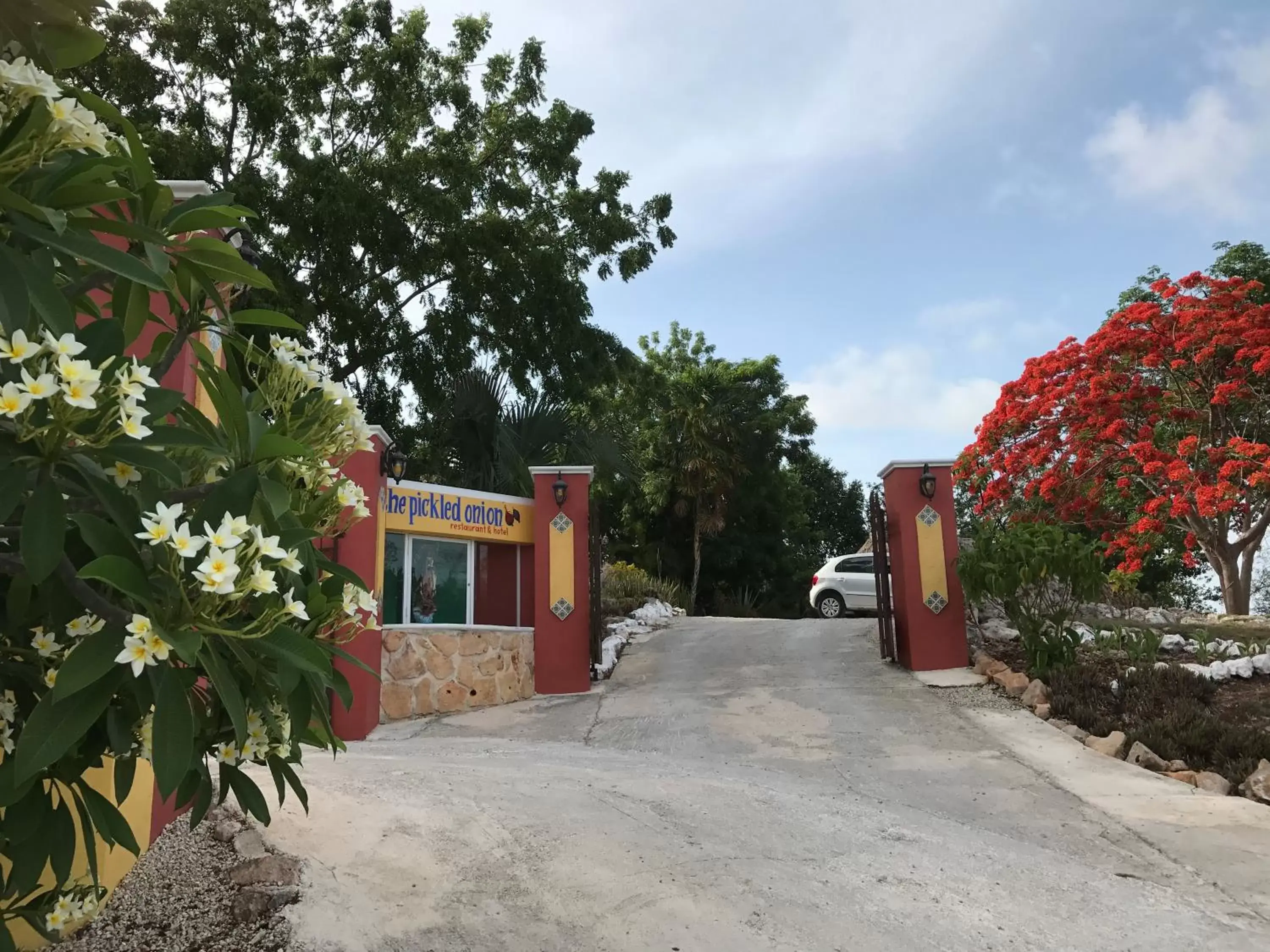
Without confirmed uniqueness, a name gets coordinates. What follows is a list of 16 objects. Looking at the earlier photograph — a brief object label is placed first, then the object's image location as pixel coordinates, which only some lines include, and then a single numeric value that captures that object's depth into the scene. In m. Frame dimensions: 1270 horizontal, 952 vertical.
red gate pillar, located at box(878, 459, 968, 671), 9.02
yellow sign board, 9.30
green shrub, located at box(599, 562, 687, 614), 14.69
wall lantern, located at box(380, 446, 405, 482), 8.58
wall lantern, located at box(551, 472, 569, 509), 9.83
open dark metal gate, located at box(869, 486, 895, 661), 9.59
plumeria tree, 1.36
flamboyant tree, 10.69
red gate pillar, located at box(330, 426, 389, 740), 7.66
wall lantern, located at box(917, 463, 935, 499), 9.17
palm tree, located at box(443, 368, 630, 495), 12.91
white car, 16.00
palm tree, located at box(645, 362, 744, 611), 22.61
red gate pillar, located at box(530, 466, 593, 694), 9.47
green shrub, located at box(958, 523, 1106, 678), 7.82
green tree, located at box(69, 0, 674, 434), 11.34
